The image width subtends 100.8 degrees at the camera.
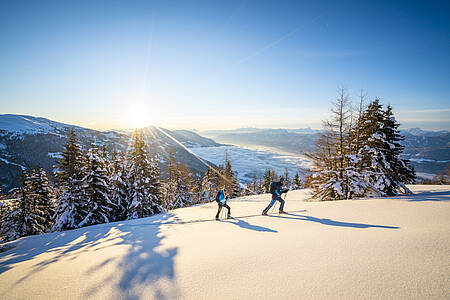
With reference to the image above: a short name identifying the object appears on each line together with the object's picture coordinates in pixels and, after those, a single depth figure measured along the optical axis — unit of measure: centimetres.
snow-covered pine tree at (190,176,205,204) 5255
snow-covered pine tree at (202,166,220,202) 4532
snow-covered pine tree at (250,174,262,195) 7266
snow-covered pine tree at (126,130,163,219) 2250
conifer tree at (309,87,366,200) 1413
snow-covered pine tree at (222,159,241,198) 3872
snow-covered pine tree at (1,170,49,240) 2136
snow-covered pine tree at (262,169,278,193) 5424
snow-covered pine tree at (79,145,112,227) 1920
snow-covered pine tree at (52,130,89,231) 1833
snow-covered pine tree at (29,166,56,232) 2227
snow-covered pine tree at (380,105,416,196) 1580
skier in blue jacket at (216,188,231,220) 966
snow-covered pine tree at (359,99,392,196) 1491
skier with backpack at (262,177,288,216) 946
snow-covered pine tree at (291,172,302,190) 5347
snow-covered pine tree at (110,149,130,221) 2259
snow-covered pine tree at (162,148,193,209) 3894
